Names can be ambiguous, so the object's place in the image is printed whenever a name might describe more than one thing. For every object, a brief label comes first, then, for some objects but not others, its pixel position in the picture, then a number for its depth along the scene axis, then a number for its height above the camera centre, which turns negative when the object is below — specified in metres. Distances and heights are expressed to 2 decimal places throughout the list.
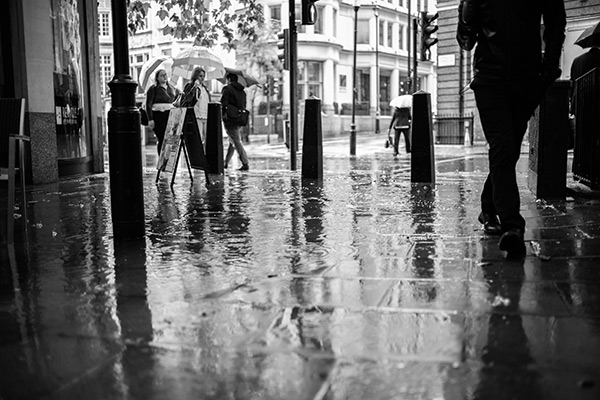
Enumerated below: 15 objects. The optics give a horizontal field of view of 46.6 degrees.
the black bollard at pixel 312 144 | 11.38 -0.21
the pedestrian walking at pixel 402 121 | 19.88 +0.27
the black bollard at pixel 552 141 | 7.21 -0.14
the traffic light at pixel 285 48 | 14.98 +1.84
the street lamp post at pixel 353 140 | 21.83 -0.29
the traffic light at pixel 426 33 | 15.41 +2.15
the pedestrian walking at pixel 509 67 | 4.61 +0.41
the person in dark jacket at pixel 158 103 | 13.09 +0.57
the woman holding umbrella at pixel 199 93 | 12.23 +0.71
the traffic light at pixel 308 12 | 13.35 +2.30
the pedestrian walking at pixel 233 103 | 14.51 +0.62
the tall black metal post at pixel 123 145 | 5.27 -0.09
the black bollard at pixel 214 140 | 13.04 -0.14
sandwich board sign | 10.20 -0.13
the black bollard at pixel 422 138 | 10.15 -0.12
